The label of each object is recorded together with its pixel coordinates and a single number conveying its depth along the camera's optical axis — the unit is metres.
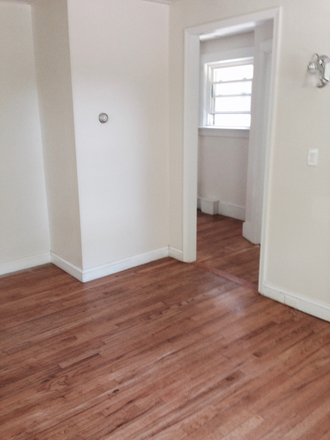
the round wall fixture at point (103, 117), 3.43
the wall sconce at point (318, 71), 2.66
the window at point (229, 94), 5.41
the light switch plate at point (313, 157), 2.83
